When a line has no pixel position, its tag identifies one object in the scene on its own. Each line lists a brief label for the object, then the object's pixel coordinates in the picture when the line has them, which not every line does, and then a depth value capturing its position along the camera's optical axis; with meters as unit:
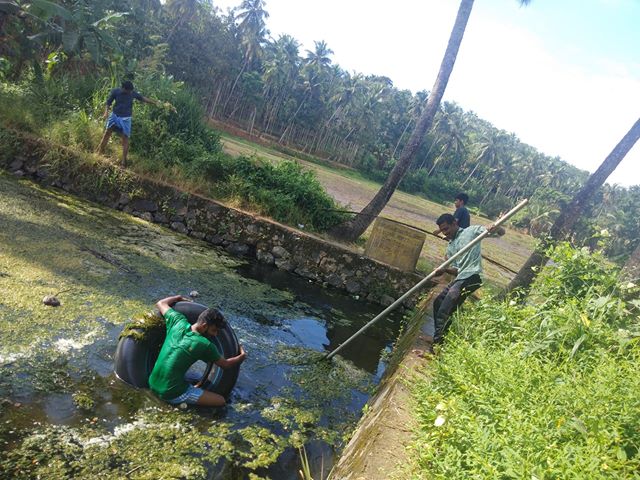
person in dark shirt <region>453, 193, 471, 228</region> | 6.27
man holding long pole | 5.12
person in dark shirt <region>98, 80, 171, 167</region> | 8.54
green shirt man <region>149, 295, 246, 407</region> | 3.65
